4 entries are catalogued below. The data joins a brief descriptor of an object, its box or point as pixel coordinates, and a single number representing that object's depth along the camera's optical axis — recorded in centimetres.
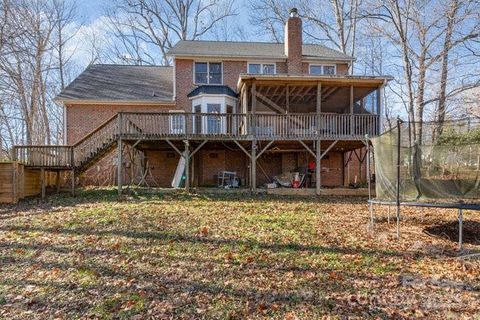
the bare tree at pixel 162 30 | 3200
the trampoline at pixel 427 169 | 719
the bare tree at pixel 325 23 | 2802
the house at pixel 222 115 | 1470
